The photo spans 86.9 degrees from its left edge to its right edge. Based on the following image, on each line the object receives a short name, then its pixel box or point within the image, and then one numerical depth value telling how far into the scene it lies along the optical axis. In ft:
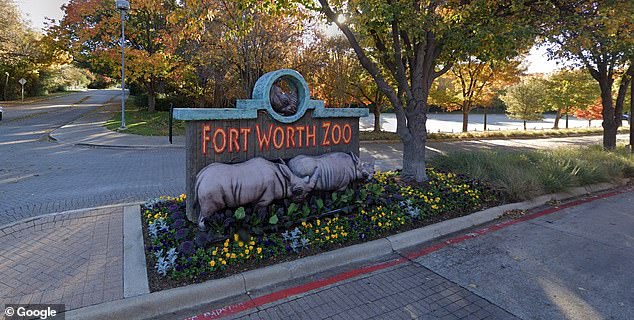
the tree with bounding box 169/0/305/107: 43.29
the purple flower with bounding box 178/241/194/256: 11.62
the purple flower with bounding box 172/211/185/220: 14.65
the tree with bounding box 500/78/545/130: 84.53
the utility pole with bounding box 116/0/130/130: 49.88
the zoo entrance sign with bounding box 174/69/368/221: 12.92
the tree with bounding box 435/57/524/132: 65.72
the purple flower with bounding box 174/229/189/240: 12.59
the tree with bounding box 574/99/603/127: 92.28
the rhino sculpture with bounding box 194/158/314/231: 12.20
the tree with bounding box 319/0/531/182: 19.80
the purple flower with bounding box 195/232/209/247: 12.09
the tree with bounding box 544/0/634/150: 20.08
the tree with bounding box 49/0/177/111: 62.39
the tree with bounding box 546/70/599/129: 79.46
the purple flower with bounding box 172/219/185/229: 13.62
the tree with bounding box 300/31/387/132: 52.75
